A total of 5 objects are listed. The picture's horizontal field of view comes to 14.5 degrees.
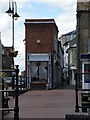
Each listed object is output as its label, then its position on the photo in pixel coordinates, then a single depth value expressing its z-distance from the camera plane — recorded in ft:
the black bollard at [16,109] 30.74
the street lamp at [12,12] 83.05
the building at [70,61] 218.22
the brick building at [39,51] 124.77
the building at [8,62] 223.38
